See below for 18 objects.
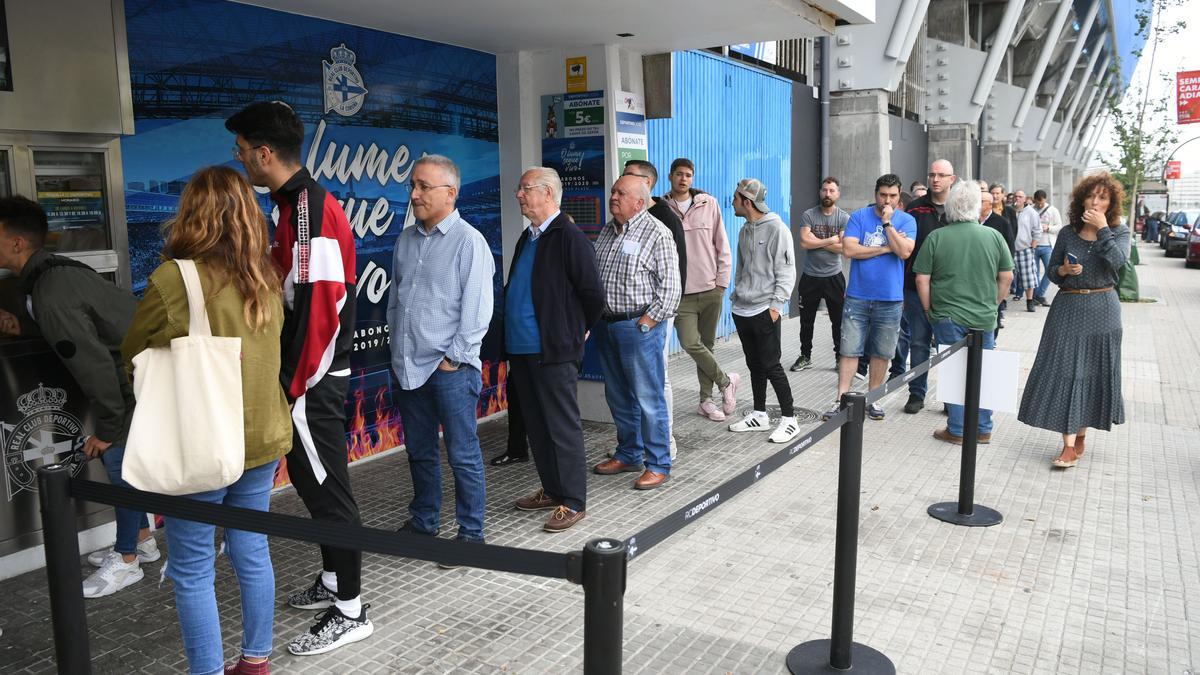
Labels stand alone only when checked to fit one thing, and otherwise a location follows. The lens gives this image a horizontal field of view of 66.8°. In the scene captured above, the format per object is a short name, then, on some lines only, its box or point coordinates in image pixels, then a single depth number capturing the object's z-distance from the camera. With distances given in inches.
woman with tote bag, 109.9
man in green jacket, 146.3
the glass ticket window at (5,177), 156.6
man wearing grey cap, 264.1
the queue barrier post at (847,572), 133.0
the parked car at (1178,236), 1195.3
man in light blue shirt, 167.6
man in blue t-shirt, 275.4
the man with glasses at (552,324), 184.9
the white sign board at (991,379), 208.4
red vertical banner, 956.0
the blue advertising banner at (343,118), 186.7
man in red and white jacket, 132.8
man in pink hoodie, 277.6
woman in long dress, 231.0
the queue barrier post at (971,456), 199.5
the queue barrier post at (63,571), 99.9
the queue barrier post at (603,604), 78.3
